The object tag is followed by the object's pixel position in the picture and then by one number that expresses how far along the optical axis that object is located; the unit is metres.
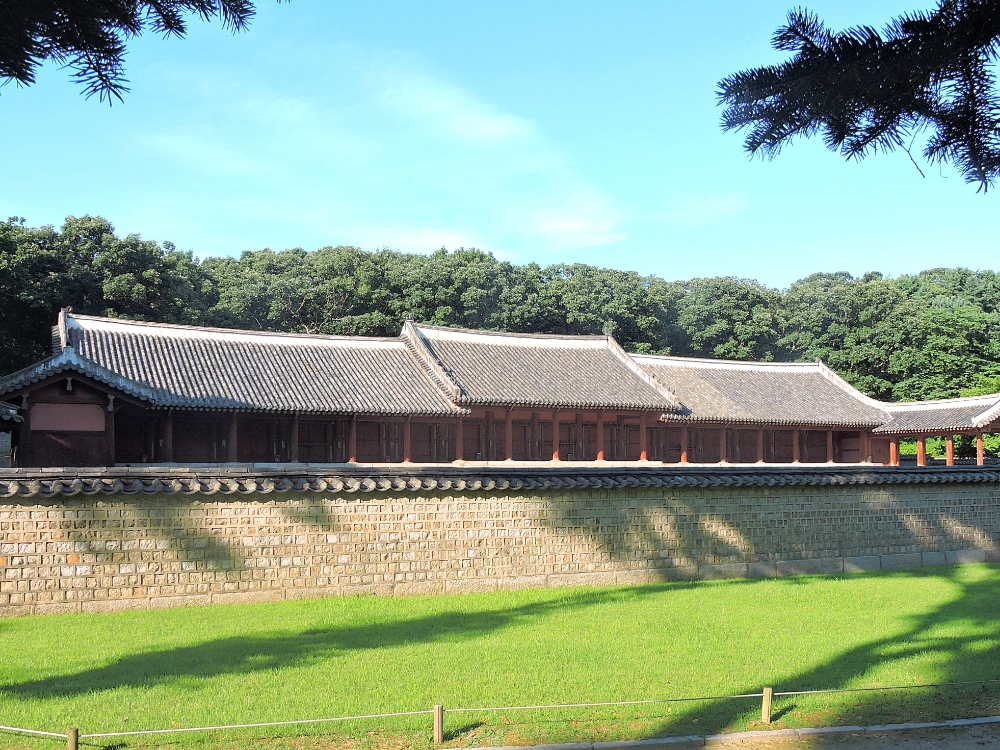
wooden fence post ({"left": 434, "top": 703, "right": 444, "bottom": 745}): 7.39
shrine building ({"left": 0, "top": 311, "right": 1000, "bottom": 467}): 21.11
